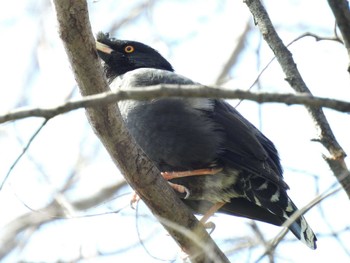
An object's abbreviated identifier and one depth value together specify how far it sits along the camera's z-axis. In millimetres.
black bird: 10312
